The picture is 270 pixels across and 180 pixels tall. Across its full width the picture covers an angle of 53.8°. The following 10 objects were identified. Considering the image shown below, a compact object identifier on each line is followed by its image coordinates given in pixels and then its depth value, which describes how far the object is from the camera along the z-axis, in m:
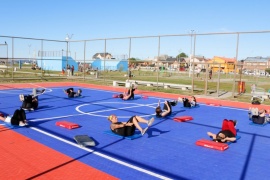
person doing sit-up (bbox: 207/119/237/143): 8.91
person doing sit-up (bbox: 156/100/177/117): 12.55
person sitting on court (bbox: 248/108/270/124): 12.02
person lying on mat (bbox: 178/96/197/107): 16.02
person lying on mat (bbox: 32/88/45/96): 18.27
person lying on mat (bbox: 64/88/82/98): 17.73
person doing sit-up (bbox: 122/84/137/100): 17.96
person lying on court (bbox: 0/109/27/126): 10.09
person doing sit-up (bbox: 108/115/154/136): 9.13
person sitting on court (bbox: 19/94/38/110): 13.23
